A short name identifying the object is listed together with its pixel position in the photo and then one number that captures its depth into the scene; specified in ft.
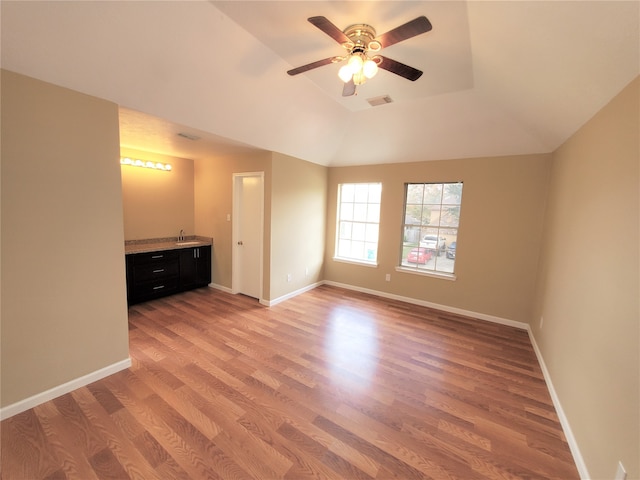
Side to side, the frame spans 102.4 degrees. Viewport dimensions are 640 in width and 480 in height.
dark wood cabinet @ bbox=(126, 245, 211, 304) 12.53
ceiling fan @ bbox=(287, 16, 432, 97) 4.77
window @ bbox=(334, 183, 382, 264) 15.87
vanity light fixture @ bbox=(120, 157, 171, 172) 12.78
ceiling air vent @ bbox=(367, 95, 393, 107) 10.17
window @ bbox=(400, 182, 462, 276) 13.42
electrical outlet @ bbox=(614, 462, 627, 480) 3.96
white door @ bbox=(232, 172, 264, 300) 13.76
